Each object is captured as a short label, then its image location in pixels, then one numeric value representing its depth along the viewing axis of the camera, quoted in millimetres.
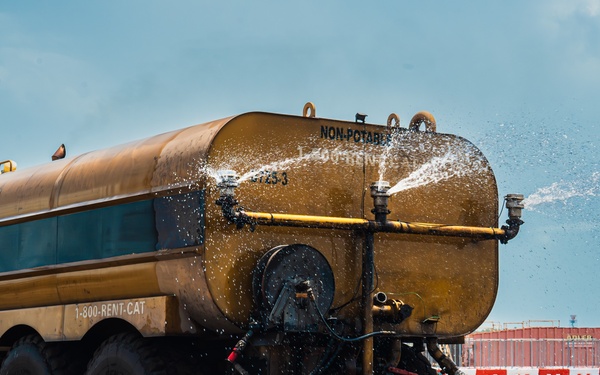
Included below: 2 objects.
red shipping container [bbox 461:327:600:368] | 43594
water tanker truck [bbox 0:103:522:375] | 19625
